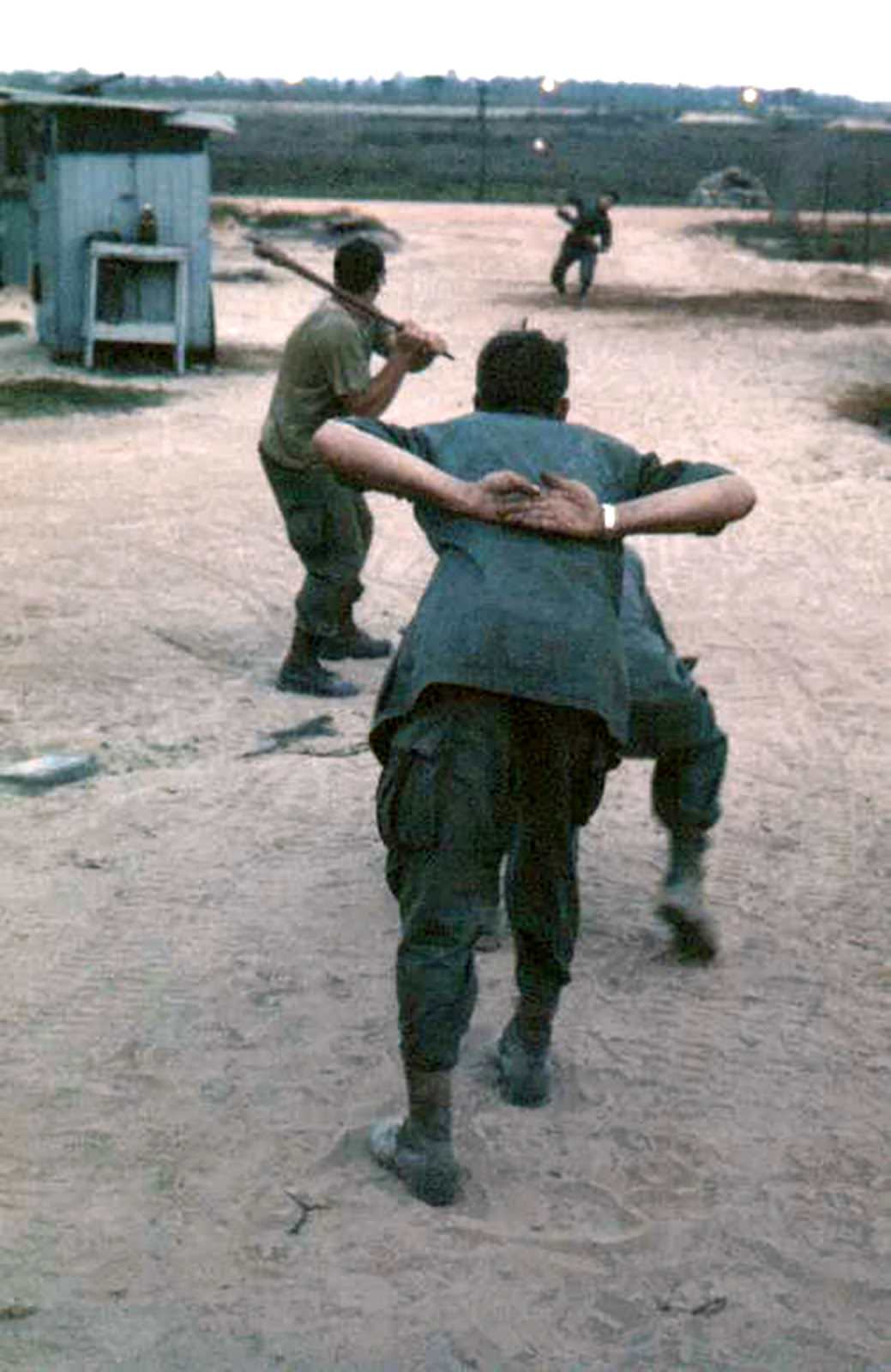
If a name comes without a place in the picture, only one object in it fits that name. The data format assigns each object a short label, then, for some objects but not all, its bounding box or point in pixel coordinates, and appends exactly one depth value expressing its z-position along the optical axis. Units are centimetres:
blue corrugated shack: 1677
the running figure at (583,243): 2378
